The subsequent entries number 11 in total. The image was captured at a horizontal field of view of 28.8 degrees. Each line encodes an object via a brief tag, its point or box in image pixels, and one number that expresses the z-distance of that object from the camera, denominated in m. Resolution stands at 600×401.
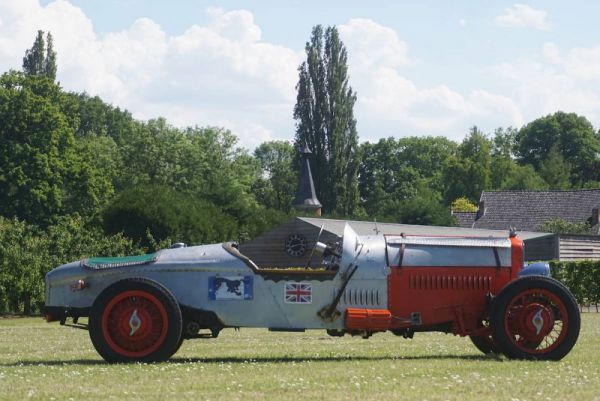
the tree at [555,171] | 128.75
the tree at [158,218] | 62.19
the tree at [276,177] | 125.88
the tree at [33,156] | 70.56
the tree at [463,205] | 126.12
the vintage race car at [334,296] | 14.04
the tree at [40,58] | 119.88
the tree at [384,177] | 137.25
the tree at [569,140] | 137.50
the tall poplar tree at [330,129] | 98.62
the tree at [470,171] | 134.88
